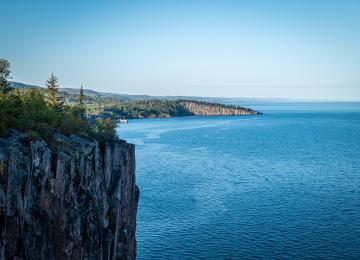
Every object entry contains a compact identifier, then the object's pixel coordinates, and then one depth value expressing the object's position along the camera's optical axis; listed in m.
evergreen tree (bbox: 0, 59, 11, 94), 46.76
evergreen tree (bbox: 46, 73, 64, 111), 63.54
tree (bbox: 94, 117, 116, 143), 52.45
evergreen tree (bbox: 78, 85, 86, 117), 92.66
